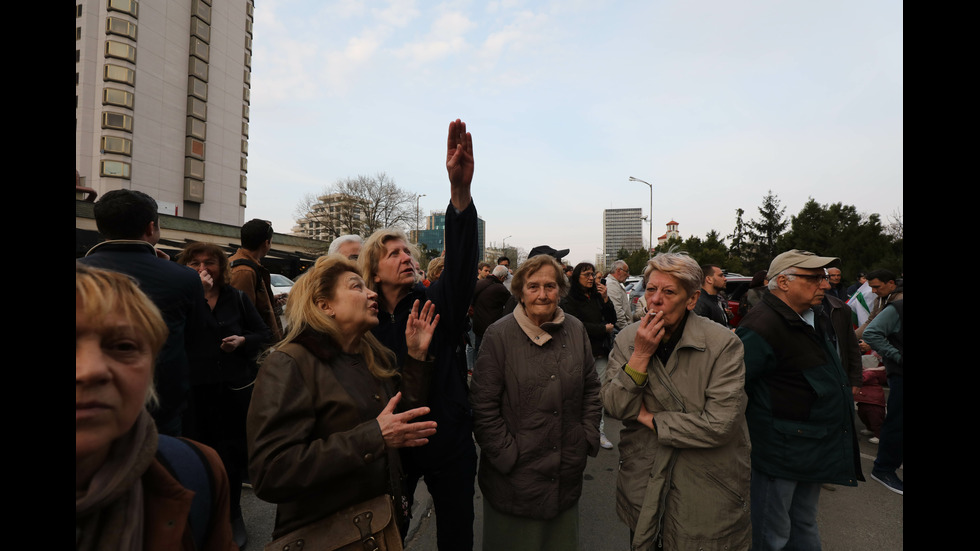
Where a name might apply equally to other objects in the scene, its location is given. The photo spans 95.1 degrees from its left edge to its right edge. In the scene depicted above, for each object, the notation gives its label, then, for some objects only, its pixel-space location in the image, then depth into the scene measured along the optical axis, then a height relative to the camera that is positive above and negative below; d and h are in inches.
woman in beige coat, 87.8 -27.8
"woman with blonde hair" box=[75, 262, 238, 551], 33.4 -12.4
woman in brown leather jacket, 62.2 -20.7
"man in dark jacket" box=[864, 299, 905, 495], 163.8 -34.3
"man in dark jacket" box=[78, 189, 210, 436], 88.4 +0.1
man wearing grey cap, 101.7 -29.9
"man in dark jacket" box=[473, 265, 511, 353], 255.6 -12.3
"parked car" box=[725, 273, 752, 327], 419.5 -2.3
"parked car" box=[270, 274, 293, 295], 720.0 -14.1
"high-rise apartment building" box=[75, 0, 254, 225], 1330.0 +560.7
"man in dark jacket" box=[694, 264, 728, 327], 221.7 -3.2
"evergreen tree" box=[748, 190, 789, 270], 1644.4 +239.6
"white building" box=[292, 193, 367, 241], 1779.0 +269.8
